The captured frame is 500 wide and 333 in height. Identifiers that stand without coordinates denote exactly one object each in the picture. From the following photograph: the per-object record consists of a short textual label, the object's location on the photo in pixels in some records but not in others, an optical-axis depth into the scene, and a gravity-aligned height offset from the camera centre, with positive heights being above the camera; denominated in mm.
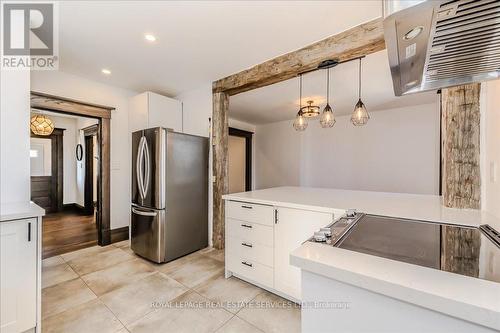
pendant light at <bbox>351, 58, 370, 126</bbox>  2379 +550
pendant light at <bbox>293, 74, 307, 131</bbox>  2877 +563
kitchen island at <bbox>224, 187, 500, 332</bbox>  552 -371
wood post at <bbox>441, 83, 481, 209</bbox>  1535 +130
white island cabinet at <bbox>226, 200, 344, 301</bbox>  1796 -714
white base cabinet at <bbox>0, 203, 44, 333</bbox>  1347 -679
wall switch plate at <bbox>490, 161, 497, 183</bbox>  1306 -39
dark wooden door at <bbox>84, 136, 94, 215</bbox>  5575 -270
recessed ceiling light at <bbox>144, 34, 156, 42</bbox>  2078 +1253
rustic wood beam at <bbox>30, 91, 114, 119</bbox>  2745 +821
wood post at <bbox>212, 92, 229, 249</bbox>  3156 +12
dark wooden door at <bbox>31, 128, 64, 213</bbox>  5422 -479
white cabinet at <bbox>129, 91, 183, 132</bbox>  3225 +834
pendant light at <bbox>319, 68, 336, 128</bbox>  2551 +553
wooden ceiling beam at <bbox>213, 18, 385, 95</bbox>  1894 +1117
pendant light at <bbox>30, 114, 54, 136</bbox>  4250 +807
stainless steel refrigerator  2670 -384
